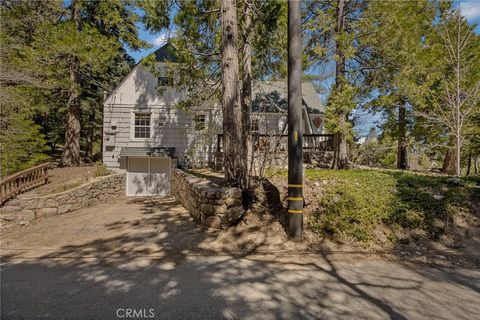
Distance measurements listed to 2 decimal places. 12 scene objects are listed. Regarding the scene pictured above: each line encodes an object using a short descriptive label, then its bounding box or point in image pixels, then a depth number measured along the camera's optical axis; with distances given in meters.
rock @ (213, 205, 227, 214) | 5.54
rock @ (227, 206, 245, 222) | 5.55
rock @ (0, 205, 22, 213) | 7.34
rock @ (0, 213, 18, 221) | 7.19
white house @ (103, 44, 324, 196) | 13.45
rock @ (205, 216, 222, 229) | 5.54
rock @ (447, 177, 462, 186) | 6.31
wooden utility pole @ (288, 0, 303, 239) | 4.96
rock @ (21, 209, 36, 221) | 7.63
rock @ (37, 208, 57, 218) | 7.96
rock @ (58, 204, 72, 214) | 8.42
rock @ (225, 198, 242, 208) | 5.55
